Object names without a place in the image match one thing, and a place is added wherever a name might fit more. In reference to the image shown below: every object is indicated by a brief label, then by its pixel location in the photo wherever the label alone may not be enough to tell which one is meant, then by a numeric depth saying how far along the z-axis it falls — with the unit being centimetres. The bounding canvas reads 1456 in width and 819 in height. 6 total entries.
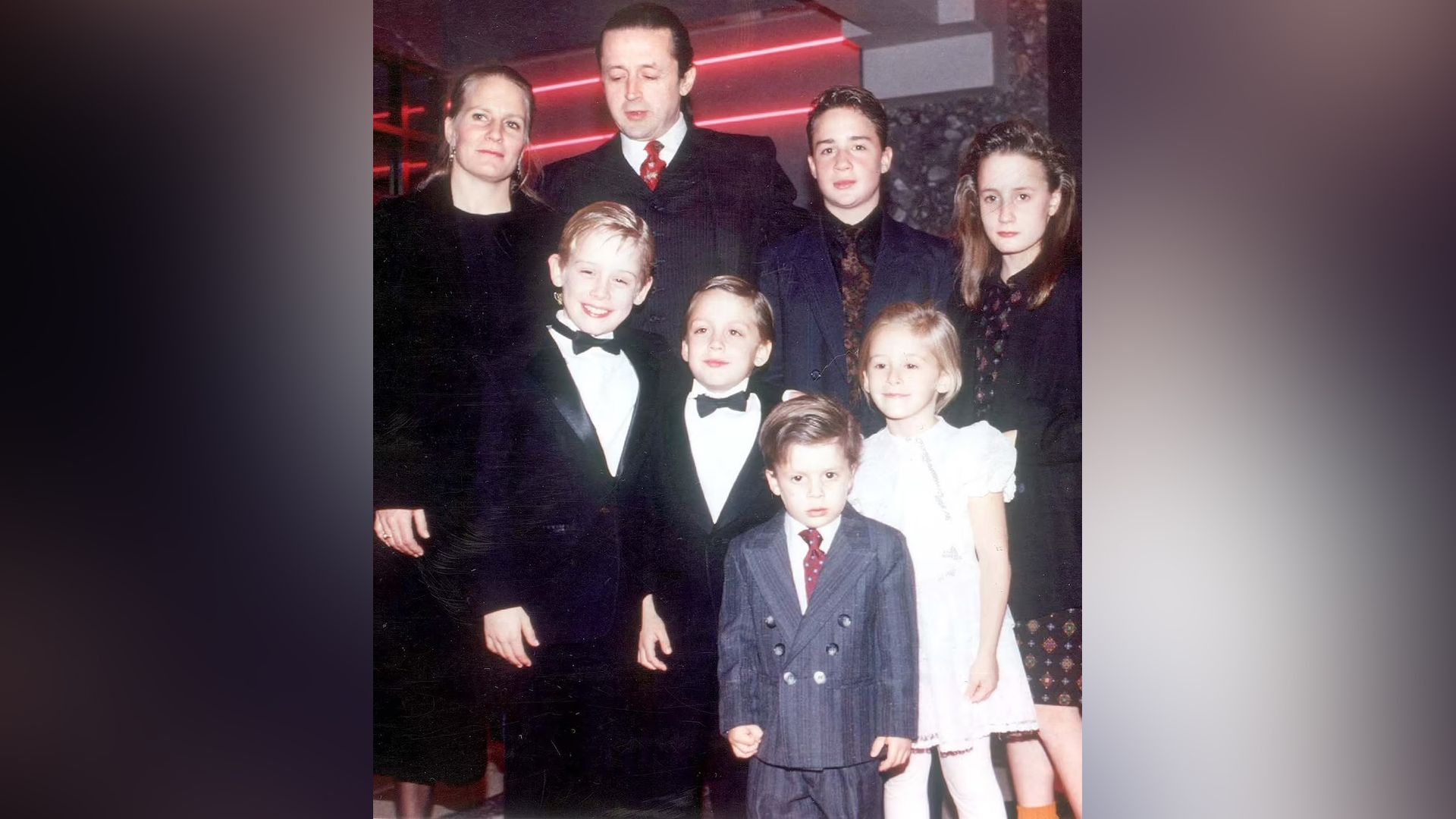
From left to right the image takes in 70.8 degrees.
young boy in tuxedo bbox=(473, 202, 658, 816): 229
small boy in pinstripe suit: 215
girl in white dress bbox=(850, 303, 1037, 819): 211
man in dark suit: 225
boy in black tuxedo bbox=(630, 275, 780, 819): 223
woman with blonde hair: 236
